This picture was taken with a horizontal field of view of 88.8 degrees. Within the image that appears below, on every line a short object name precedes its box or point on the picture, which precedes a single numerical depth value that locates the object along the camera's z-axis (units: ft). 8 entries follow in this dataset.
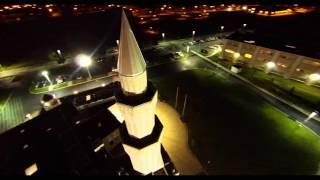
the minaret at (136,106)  33.27
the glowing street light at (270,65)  150.76
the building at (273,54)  135.13
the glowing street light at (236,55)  170.60
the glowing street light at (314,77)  132.36
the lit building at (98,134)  38.88
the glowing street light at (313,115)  110.11
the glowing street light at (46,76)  142.92
